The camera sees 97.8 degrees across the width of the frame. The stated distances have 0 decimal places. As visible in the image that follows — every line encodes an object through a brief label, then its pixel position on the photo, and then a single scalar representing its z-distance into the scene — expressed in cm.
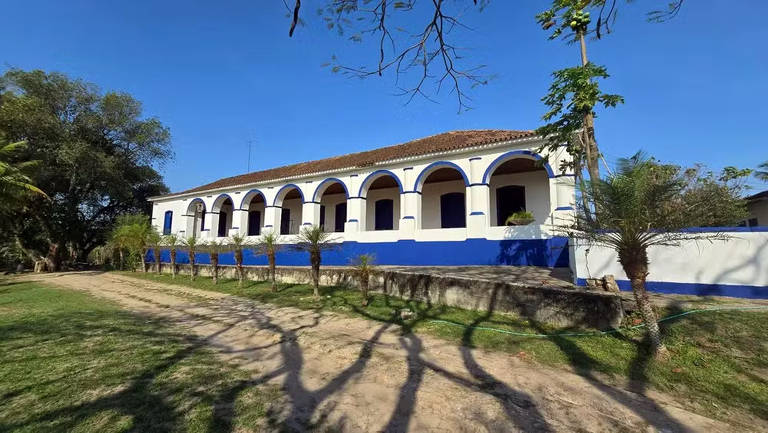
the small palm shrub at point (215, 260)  1198
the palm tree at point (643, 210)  402
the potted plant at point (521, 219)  1038
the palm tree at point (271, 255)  981
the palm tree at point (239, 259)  1148
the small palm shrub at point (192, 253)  1329
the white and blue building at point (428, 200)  1026
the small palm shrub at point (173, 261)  1443
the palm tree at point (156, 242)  1615
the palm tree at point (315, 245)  845
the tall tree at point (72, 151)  1673
